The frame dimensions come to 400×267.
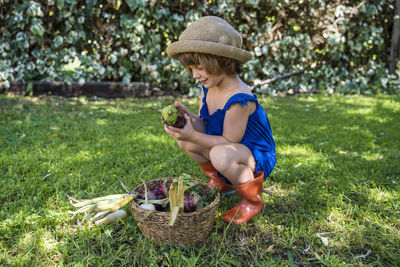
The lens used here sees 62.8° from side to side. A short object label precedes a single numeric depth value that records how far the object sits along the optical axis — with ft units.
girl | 6.13
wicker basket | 5.51
